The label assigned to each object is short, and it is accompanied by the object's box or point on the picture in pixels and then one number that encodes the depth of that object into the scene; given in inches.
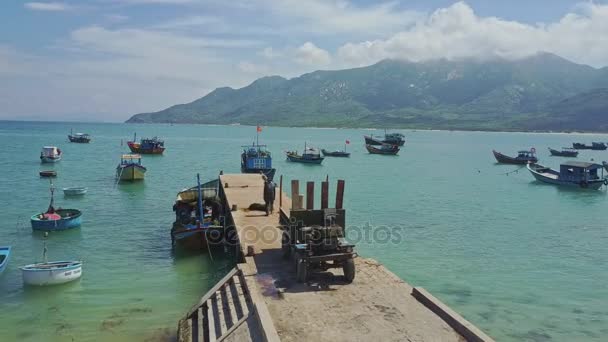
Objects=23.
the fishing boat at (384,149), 3831.2
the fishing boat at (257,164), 1980.8
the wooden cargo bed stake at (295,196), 690.9
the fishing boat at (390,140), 4279.0
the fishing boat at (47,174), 2039.6
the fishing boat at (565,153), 3891.7
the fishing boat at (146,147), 3371.1
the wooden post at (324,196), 658.8
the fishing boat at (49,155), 2655.0
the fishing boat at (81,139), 4758.9
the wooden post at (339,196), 661.3
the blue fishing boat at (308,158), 2925.7
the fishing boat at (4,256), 795.4
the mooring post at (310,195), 666.1
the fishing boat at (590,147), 4547.2
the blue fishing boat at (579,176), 2015.3
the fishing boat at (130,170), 1955.0
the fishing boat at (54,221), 1081.4
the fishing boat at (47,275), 740.0
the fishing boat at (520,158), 2974.9
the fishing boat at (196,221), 938.2
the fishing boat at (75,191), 1563.7
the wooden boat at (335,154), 3535.2
